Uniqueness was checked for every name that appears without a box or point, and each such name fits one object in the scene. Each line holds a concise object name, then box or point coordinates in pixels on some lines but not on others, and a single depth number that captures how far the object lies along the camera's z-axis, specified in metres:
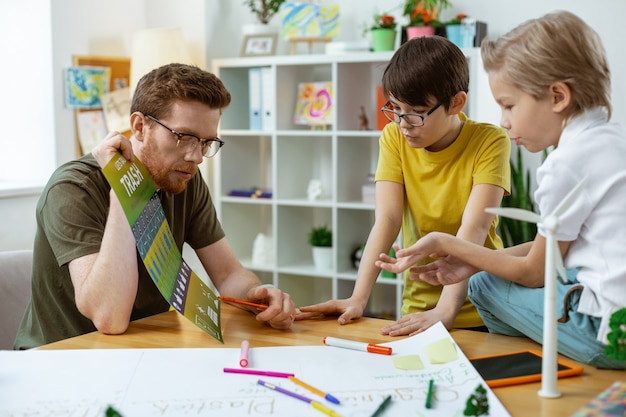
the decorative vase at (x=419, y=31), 3.65
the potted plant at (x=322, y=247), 4.05
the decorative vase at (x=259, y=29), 4.13
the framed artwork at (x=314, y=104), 3.96
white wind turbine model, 1.13
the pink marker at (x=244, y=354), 1.34
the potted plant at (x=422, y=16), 3.67
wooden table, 1.23
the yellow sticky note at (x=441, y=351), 1.35
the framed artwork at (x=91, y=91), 3.84
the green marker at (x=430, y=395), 1.15
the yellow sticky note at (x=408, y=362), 1.33
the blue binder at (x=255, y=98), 4.08
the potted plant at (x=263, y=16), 4.12
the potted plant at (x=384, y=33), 3.75
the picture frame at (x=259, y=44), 4.11
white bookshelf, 3.91
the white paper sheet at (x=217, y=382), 1.15
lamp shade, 3.84
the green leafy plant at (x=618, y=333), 1.07
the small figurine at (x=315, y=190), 4.09
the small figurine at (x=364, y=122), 3.94
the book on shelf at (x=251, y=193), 4.16
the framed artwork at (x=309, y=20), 3.95
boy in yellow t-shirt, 1.73
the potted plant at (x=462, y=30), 3.61
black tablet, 1.25
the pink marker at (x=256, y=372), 1.29
